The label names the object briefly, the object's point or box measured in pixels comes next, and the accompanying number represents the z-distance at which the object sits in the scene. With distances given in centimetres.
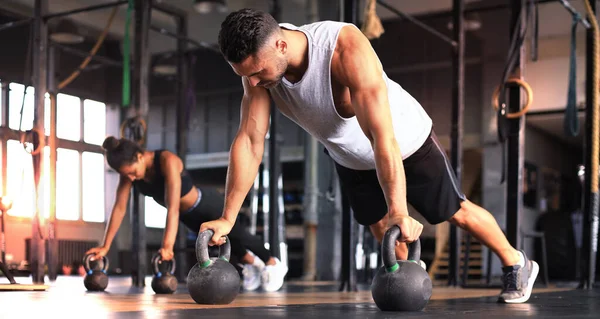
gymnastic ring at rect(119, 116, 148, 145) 464
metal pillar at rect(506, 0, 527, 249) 428
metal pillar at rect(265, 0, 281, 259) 563
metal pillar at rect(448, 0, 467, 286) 516
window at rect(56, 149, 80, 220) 1226
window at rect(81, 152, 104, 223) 1275
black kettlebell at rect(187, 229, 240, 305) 222
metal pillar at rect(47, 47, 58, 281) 552
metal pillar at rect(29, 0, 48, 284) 481
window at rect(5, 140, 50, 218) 1088
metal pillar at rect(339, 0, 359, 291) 417
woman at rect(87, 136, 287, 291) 394
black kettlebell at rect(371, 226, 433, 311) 188
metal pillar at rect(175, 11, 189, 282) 603
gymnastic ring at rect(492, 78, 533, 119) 413
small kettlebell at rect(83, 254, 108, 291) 411
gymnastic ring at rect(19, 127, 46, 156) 473
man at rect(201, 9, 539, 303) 195
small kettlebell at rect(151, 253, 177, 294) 364
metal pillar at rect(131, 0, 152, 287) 478
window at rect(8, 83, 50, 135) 1024
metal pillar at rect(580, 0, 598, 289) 476
